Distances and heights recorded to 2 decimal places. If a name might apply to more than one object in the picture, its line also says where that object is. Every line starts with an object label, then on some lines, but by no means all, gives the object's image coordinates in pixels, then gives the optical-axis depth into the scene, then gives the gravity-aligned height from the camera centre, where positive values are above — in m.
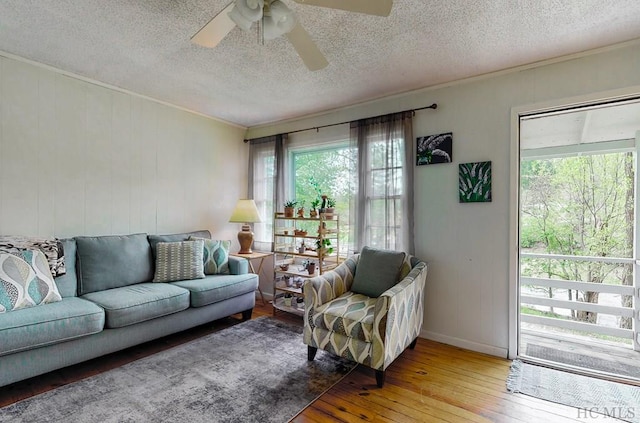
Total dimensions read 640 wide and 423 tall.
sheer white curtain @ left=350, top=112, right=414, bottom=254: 3.16 +0.31
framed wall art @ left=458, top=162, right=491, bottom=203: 2.78 +0.28
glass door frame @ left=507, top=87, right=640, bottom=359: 2.66 -0.17
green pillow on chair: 2.79 -0.54
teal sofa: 2.02 -0.74
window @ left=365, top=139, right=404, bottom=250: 3.22 +0.20
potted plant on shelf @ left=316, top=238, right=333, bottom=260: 3.41 -0.38
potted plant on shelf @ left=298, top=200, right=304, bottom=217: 3.66 +0.01
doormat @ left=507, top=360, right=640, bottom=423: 1.97 -1.22
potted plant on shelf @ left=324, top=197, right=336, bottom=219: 3.48 +0.04
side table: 3.83 -0.54
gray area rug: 1.86 -1.19
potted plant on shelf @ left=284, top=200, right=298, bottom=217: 3.71 +0.04
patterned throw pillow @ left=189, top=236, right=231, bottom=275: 3.46 -0.50
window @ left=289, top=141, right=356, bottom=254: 3.74 +0.48
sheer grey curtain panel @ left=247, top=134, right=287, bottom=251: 4.36 +0.42
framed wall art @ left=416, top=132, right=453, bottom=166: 2.97 +0.62
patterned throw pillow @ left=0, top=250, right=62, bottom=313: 2.14 -0.50
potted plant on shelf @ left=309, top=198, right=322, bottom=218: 3.53 +0.03
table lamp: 3.98 -0.07
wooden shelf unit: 3.51 -0.46
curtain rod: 3.03 +1.05
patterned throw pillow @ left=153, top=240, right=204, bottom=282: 3.15 -0.50
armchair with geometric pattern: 2.17 -0.75
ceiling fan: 1.45 +0.99
